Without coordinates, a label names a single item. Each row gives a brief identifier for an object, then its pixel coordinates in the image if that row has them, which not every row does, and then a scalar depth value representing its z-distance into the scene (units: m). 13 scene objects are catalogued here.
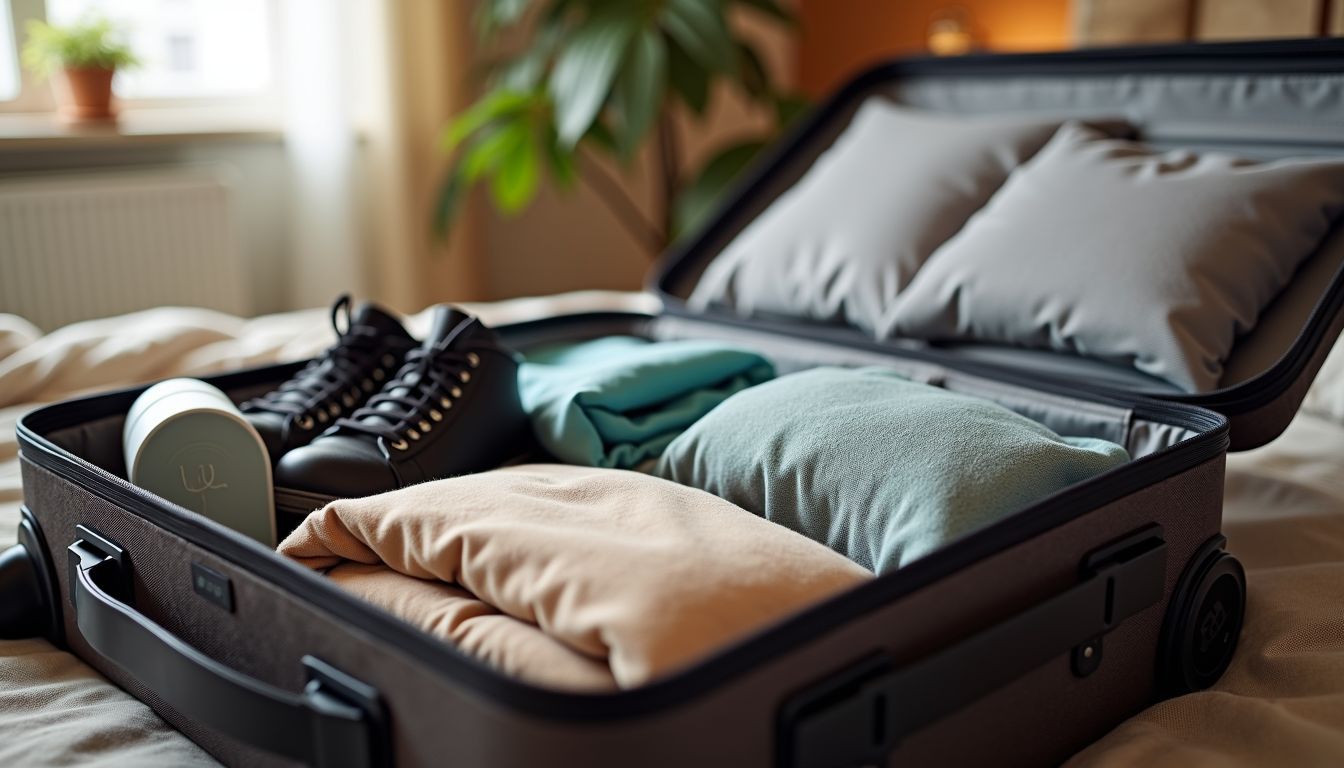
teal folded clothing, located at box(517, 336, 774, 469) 1.01
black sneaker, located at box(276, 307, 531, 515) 0.93
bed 0.72
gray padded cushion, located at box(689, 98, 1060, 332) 1.32
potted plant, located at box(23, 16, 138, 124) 2.38
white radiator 2.39
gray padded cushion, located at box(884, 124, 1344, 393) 1.06
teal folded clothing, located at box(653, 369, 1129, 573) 0.77
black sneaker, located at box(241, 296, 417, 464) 1.02
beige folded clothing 0.61
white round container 0.90
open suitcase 0.55
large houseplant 2.17
